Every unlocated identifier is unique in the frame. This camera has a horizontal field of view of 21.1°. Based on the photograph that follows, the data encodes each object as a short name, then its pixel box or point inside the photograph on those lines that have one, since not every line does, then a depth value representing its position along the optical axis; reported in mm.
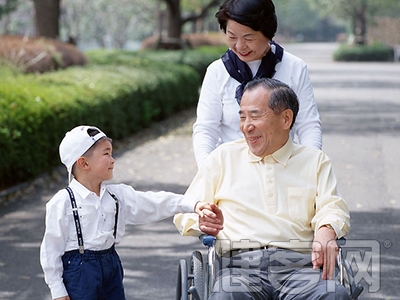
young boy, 4492
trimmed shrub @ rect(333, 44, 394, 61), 56482
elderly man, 4510
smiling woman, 5283
